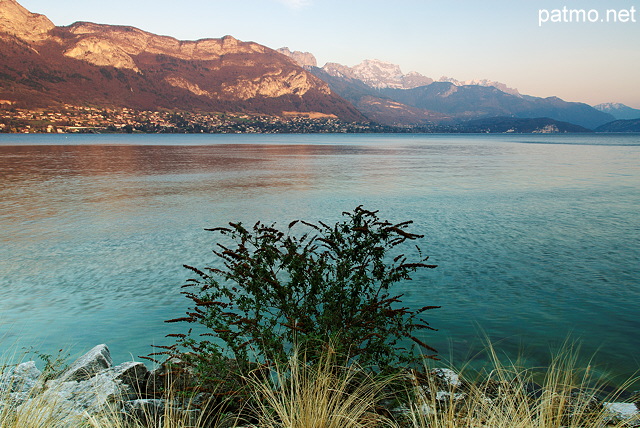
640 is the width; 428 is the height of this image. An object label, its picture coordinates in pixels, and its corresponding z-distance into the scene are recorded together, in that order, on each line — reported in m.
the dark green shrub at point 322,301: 6.54
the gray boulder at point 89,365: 7.58
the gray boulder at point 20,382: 5.81
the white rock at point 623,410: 5.93
